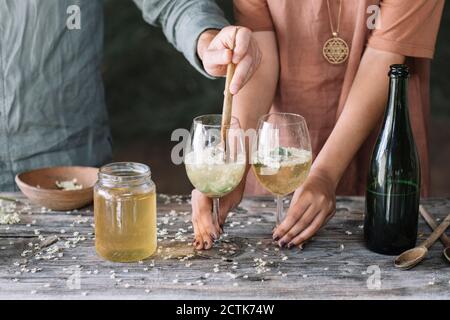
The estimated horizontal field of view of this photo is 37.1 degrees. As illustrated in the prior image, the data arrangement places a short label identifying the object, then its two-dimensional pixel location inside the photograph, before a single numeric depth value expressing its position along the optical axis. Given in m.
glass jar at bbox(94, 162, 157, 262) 1.47
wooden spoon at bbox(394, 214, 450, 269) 1.45
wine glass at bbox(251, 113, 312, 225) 1.49
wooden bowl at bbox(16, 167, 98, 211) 1.77
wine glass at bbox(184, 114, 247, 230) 1.46
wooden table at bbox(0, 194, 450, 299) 1.36
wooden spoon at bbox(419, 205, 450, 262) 1.50
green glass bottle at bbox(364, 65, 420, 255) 1.50
